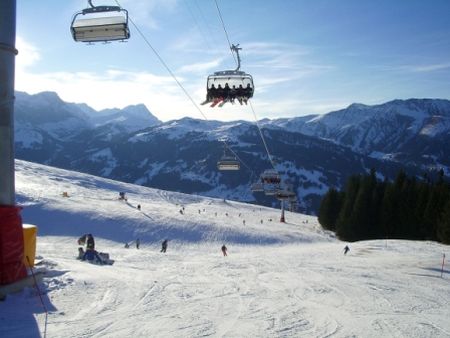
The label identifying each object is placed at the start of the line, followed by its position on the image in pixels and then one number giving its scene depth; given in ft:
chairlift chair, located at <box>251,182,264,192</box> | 160.88
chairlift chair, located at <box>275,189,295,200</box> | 195.78
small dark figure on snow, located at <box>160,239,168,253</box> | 120.43
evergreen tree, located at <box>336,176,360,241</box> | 201.98
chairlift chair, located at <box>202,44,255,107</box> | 58.70
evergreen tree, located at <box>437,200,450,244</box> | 163.53
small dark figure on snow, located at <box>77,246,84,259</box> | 73.97
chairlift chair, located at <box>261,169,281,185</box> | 155.02
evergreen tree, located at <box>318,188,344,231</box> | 235.81
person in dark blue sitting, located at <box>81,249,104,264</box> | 71.77
